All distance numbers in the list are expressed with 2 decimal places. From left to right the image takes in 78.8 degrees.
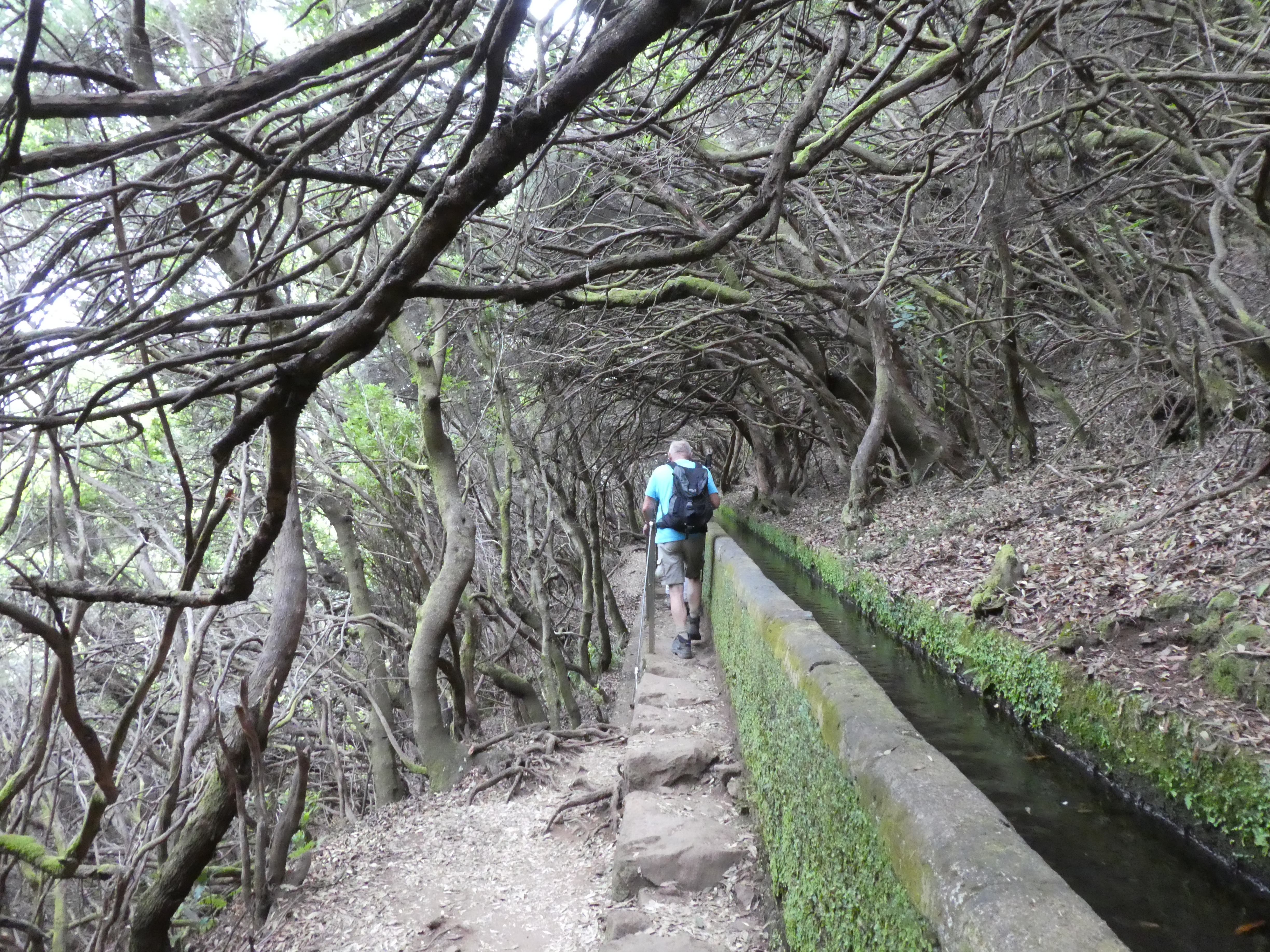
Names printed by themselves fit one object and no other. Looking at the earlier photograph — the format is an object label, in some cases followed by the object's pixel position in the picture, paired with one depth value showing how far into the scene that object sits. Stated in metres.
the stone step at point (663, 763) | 5.75
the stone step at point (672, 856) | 4.59
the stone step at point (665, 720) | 6.59
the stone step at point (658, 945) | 3.85
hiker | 8.43
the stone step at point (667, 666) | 8.63
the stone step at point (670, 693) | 7.46
